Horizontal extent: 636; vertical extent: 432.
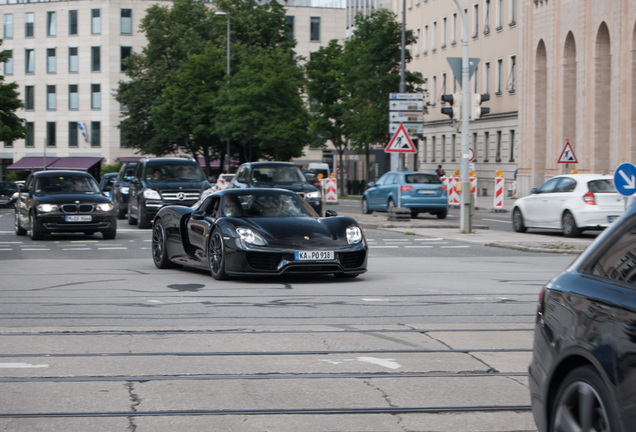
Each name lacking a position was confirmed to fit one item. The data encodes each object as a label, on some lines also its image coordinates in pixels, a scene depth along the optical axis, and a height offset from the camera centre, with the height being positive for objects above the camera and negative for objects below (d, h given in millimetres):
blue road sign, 17656 -191
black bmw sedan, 23250 -925
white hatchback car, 24172 -848
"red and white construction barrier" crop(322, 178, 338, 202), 50188 -1121
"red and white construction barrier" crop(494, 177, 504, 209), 40044 -1004
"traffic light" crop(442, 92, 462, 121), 25397 +1404
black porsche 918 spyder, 13359 -909
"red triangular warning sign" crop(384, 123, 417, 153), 29500 +645
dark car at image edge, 3943 -694
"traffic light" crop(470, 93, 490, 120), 25609 +1492
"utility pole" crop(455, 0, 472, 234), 25125 +492
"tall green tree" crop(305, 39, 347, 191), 64062 +4387
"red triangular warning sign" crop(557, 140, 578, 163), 36469 +380
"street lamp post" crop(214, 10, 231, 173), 67088 +6373
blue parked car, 34344 -849
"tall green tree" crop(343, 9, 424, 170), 58344 +5139
